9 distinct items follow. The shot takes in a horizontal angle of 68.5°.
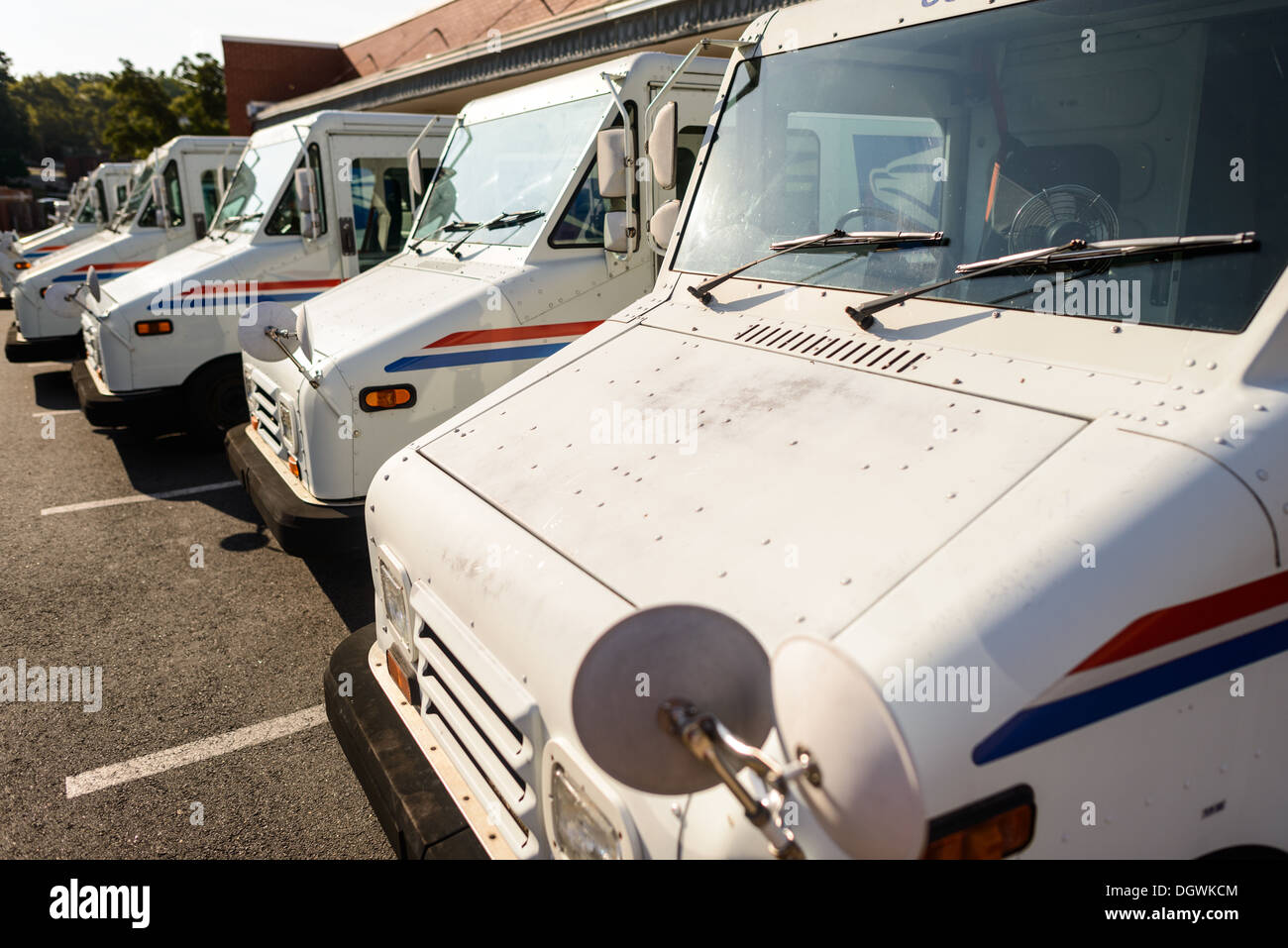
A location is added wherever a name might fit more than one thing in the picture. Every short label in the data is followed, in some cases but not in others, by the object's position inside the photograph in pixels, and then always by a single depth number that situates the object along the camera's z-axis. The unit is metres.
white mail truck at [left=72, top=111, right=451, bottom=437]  7.22
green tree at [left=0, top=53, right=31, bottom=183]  57.59
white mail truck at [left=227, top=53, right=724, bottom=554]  4.35
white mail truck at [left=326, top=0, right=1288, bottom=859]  1.41
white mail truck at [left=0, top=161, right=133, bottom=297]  12.95
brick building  9.23
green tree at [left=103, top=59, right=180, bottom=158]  30.31
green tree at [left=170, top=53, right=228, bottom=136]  27.23
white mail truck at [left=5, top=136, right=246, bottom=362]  10.45
